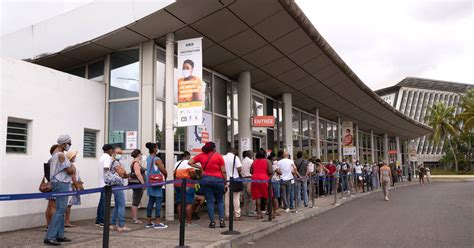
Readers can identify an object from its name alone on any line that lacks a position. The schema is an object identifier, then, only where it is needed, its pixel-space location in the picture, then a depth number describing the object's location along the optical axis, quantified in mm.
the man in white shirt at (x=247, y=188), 10938
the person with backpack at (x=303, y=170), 13438
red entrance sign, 15031
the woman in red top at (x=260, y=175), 10086
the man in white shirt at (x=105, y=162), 8227
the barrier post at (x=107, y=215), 4898
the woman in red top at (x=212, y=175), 8555
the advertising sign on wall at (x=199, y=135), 12133
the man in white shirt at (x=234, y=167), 10016
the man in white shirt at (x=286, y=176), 11648
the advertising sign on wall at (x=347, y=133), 25645
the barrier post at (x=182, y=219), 6379
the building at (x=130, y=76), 8914
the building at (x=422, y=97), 92500
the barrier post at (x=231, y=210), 7914
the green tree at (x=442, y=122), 75262
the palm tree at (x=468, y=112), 62406
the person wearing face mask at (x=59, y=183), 6484
